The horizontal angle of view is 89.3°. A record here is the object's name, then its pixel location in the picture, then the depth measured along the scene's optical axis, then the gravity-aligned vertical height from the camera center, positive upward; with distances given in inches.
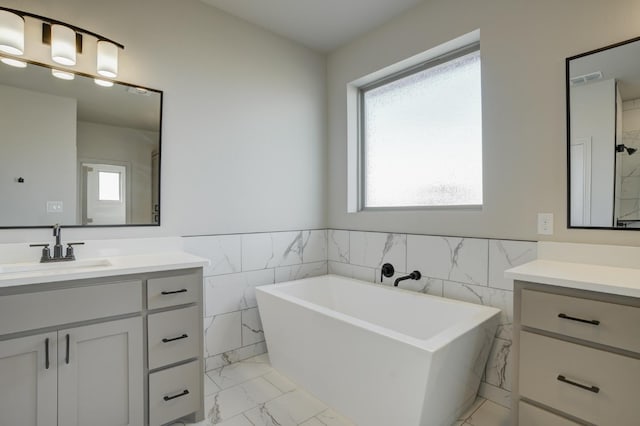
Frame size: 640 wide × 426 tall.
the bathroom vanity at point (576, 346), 46.1 -20.7
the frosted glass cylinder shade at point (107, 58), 75.2 +35.7
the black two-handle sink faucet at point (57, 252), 68.7 -8.8
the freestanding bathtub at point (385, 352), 57.5 -29.8
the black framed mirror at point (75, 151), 68.3 +14.1
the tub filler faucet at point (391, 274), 92.4 -18.4
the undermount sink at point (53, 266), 62.6 -11.3
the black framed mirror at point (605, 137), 60.9 +14.9
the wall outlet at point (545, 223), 69.9 -2.4
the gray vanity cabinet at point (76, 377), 52.6 -29.1
